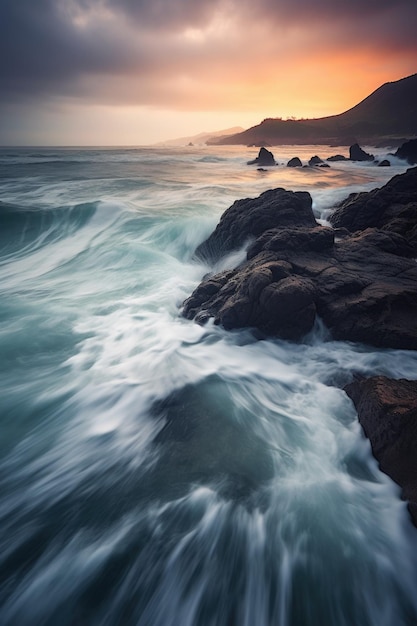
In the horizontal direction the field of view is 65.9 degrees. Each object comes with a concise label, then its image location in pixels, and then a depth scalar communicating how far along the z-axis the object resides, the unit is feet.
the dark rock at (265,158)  137.18
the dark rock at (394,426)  9.23
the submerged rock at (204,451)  10.67
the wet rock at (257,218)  28.30
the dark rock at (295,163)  127.75
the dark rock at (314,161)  129.97
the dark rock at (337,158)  155.12
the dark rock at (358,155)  147.74
